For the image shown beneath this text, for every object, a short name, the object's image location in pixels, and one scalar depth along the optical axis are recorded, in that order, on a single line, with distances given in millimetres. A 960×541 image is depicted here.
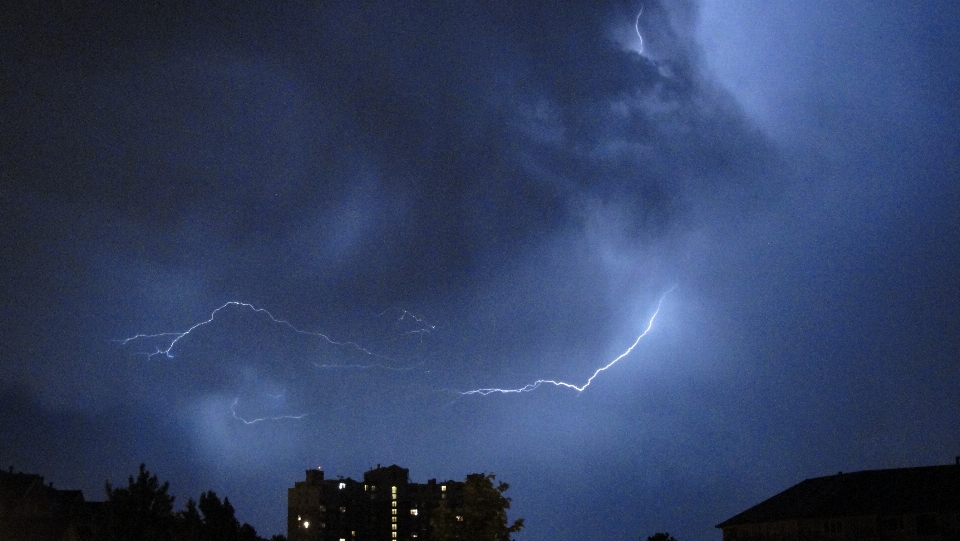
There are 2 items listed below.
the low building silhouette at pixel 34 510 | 55688
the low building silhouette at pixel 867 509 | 61531
